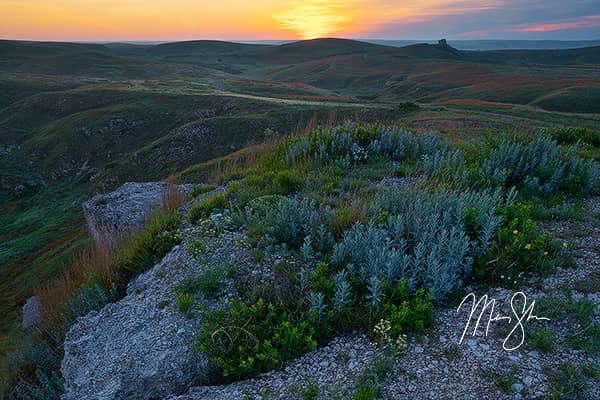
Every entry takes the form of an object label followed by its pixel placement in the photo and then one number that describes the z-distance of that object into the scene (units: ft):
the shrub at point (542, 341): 11.72
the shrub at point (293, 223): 17.30
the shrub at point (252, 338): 12.53
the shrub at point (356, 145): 28.50
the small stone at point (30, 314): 27.42
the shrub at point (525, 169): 22.74
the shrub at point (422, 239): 14.21
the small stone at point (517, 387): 10.60
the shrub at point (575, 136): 36.65
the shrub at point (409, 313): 12.77
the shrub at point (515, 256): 15.02
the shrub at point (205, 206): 21.71
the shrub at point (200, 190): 27.76
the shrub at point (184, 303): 14.75
